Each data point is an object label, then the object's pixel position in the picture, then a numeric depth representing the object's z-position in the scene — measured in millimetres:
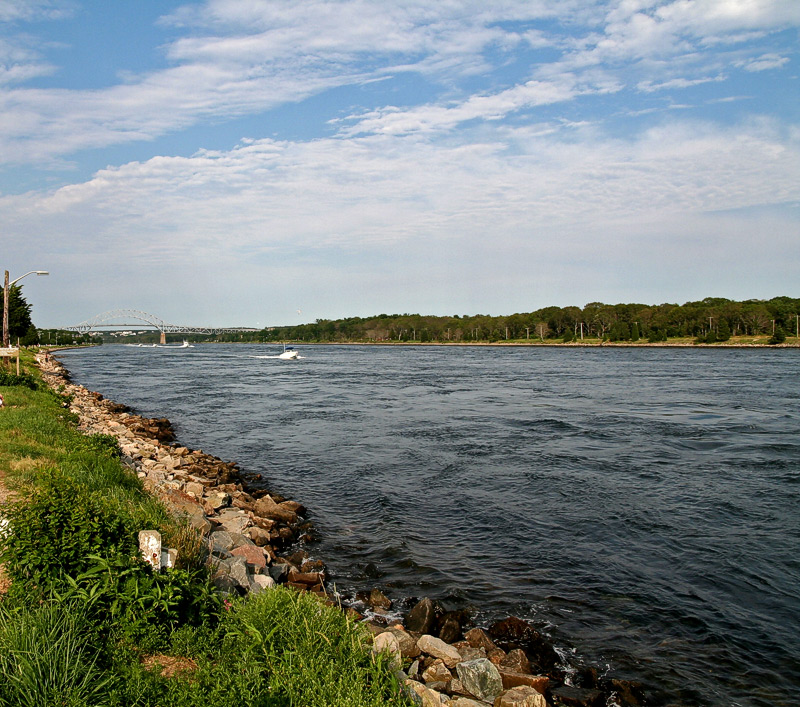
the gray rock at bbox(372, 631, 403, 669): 6153
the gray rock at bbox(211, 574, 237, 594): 7414
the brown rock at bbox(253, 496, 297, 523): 13820
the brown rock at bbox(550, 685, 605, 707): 7116
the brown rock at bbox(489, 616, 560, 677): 7988
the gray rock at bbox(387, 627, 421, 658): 7504
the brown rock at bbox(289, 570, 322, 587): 10016
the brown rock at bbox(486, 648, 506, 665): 7734
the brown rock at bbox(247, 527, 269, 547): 11832
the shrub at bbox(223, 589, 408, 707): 5035
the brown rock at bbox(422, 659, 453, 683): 7047
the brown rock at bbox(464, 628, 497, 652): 8109
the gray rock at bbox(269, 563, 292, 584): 9820
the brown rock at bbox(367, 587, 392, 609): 9547
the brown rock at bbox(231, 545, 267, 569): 9828
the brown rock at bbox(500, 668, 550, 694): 7168
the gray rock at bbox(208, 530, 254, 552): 10344
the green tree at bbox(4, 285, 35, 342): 64562
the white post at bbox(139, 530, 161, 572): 6199
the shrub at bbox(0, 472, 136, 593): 5641
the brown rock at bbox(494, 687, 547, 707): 6638
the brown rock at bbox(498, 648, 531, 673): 7586
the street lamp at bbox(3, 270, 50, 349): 31391
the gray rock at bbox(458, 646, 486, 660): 7676
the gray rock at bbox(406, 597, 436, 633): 8555
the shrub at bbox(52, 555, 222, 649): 5488
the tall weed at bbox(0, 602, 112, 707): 4125
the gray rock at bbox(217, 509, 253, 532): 12203
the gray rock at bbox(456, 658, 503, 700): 6844
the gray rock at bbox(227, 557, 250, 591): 8125
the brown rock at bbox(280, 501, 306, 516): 14430
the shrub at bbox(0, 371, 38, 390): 25609
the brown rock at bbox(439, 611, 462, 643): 8375
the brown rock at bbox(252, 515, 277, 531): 12922
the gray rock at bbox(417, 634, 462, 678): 7509
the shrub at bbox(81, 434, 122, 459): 14262
